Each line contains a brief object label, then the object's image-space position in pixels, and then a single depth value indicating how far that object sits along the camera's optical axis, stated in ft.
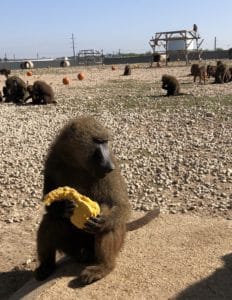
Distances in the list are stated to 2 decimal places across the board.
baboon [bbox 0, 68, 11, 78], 75.59
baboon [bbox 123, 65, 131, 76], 73.26
